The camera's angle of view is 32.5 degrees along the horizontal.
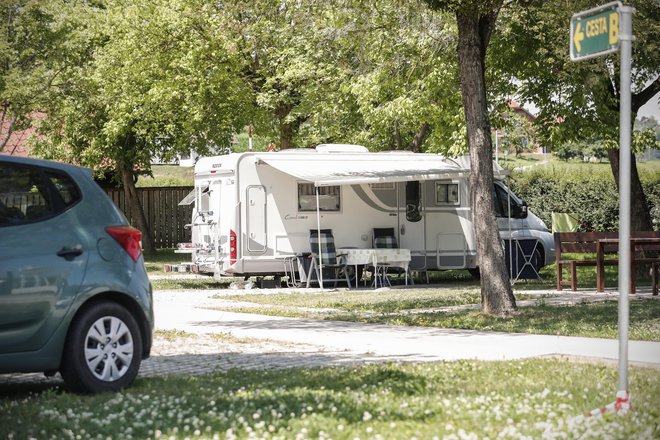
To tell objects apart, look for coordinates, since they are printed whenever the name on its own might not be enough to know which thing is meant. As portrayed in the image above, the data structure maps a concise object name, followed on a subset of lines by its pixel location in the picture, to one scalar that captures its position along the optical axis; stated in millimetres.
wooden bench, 19375
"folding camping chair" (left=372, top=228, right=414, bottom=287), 24188
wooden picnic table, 18969
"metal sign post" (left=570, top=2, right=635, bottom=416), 7215
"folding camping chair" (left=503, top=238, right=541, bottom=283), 24516
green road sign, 7391
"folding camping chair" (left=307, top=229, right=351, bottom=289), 23094
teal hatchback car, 8227
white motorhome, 22938
